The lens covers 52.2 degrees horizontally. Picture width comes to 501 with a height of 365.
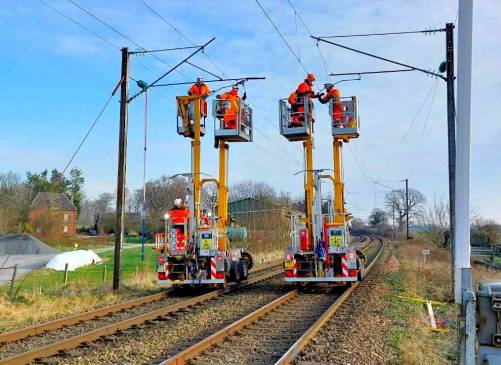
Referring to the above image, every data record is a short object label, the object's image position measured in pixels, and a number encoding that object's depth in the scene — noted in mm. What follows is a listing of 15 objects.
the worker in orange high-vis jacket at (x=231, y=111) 17609
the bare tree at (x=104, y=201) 140938
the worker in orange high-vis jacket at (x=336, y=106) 17922
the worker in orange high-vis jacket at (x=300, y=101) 17328
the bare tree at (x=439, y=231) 46594
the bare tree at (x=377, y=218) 130400
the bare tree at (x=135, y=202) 120438
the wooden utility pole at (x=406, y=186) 75200
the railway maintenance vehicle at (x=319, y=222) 16188
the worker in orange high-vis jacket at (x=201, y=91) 17516
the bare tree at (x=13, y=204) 60406
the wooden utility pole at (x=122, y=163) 16672
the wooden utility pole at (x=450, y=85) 16375
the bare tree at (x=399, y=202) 103125
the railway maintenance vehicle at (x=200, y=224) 16000
